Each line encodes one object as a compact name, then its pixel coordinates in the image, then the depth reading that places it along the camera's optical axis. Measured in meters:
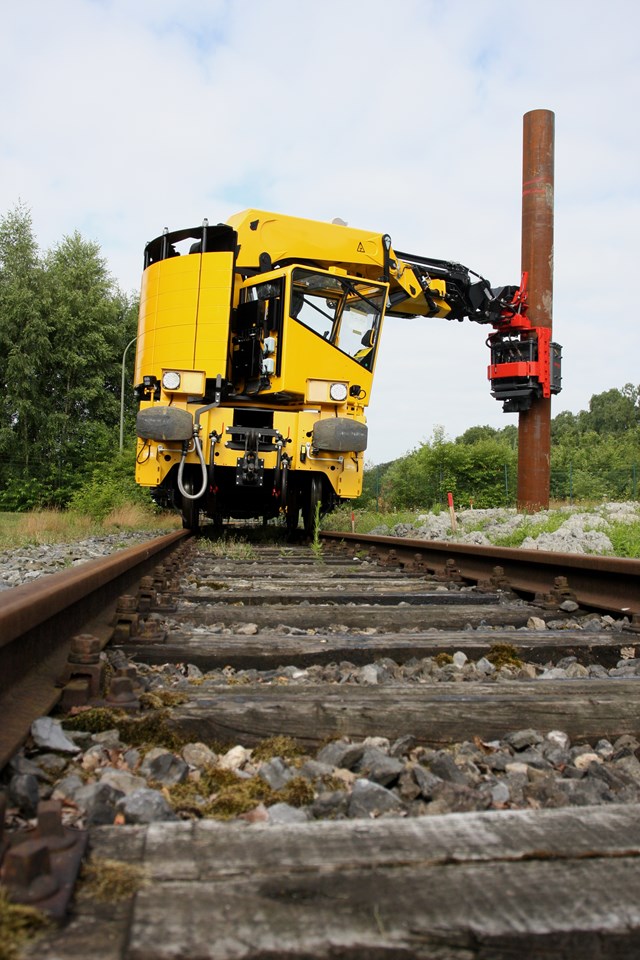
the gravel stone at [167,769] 1.52
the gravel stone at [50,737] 1.59
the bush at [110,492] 18.28
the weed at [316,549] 6.86
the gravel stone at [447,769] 1.59
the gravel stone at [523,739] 1.82
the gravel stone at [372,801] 1.41
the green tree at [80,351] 37.84
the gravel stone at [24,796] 1.30
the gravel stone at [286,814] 1.37
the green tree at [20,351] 36.47
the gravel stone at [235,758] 1.65
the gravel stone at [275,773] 1.54
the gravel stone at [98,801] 1.28
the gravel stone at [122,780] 1.44
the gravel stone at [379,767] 1.56
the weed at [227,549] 7.08
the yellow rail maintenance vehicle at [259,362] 8.20
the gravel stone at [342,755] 1.65
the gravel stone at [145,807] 1.32
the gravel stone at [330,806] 1.41
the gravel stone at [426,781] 1.51
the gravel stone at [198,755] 1.65
